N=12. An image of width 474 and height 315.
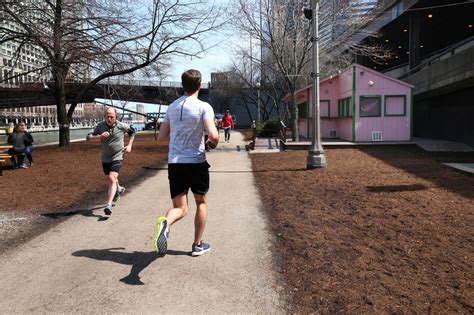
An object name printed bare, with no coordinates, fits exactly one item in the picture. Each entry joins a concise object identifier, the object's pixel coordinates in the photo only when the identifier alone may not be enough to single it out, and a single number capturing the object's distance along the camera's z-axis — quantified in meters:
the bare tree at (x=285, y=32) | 19.62
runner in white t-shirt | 4.28
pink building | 18.48
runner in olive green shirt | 6.84
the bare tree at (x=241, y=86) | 42.90
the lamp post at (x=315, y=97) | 11.62
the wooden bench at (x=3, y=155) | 11.22
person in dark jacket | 12.69
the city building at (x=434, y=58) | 17.53
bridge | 26.03
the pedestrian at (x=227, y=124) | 24.53
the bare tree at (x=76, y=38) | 14.55
